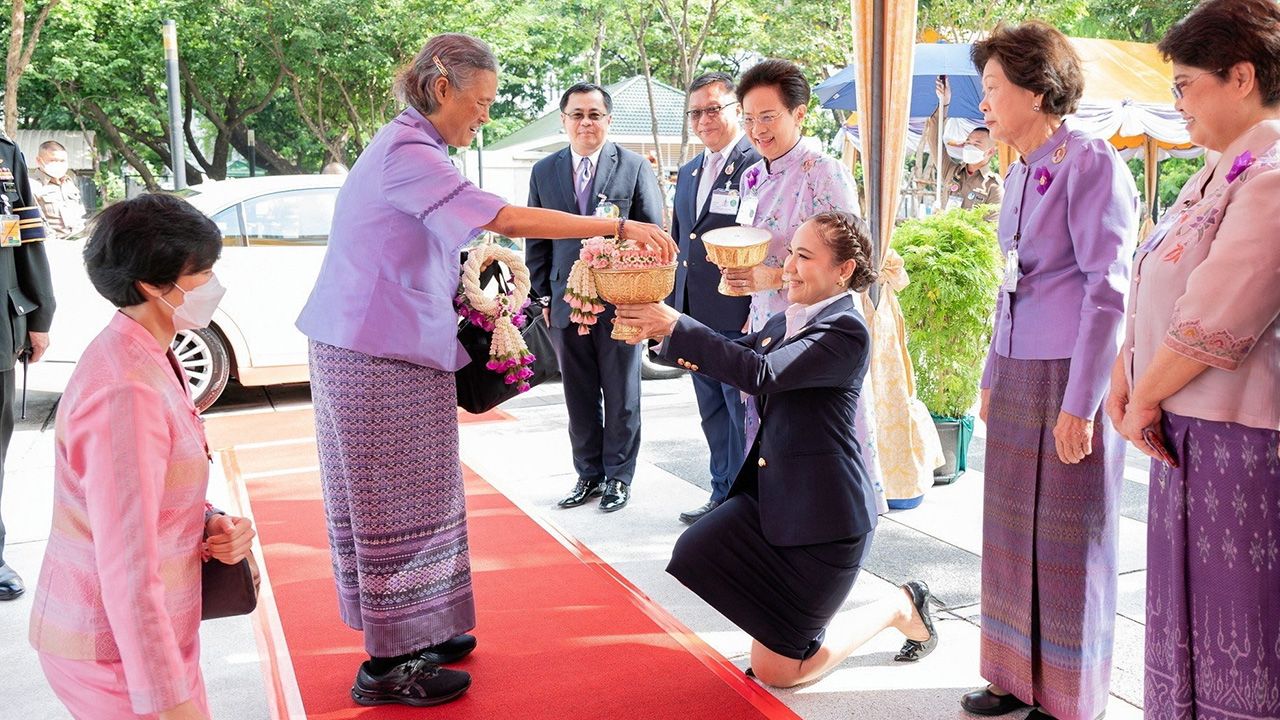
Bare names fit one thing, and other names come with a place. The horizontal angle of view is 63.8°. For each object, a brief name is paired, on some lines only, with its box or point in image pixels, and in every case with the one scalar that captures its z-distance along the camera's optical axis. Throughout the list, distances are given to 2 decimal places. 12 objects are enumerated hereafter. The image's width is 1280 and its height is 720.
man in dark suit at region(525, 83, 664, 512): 4.77
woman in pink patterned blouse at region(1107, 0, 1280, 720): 1.87
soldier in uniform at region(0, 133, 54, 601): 3.67
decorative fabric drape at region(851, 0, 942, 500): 4.21
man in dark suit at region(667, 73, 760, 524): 4.15
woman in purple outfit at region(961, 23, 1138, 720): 2.41
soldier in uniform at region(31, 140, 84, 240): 9.06
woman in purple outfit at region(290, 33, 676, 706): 2.58
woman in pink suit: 1.66
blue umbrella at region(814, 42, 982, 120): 10.55
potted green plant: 4.77
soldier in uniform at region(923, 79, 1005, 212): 9.16
